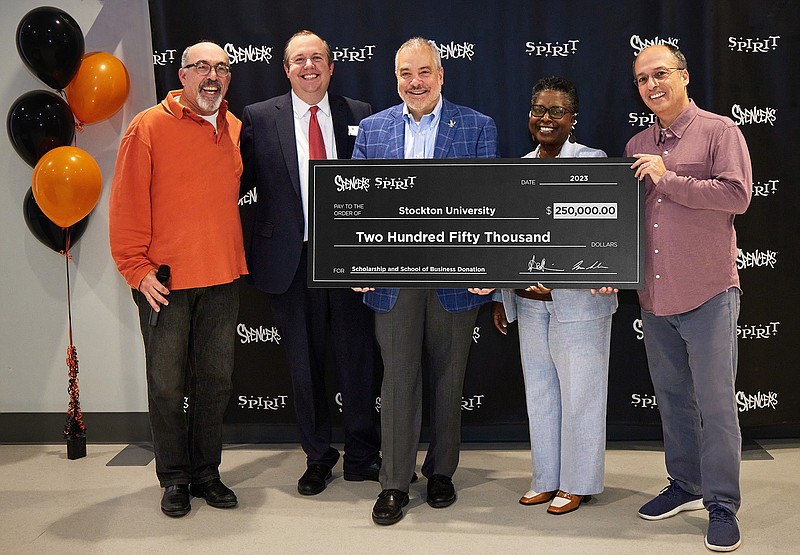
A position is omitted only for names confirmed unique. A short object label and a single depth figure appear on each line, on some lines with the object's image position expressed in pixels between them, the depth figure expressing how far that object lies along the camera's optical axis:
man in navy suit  3.42
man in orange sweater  3.16
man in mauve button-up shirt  2.88
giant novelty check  2.99
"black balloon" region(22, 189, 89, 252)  3.99
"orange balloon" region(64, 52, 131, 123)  3.88
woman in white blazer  3.13
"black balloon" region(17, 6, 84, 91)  3.71
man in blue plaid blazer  3.18
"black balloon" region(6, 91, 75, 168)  3.82
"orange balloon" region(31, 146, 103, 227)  3.75
